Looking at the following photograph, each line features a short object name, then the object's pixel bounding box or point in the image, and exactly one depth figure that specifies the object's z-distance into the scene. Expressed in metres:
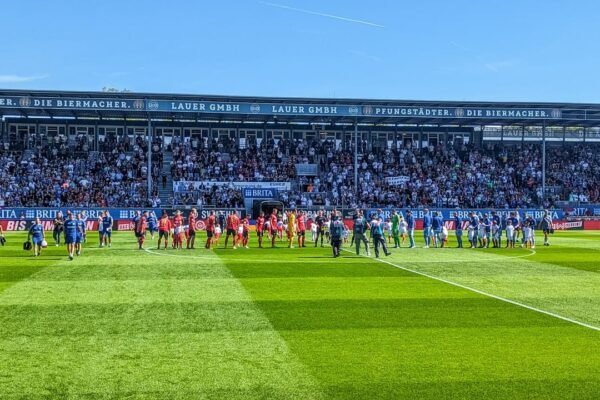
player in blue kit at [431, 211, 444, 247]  32.78
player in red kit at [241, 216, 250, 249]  31.96
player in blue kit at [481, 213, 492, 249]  32.94
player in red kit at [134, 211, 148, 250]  30.30
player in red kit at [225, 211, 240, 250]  30.97
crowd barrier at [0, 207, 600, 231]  48.53
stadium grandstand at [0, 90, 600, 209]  54.81
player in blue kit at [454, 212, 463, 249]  32.35
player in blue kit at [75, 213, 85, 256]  26.20
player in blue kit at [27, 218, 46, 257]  26.55
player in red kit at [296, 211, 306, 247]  32.66
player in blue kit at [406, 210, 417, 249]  32.88
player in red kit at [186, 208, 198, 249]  29.98
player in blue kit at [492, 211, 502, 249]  33.09
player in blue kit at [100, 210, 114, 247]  31.45
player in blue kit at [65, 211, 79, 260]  24.63
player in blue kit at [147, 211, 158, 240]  35.59
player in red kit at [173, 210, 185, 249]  30.36
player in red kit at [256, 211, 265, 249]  32.38
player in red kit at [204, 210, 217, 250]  30.98
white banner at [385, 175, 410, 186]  59.00
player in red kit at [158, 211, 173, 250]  29.97
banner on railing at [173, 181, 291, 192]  55.91
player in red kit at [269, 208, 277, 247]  32.75
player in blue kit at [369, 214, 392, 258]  26.53
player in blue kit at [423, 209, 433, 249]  33.25
